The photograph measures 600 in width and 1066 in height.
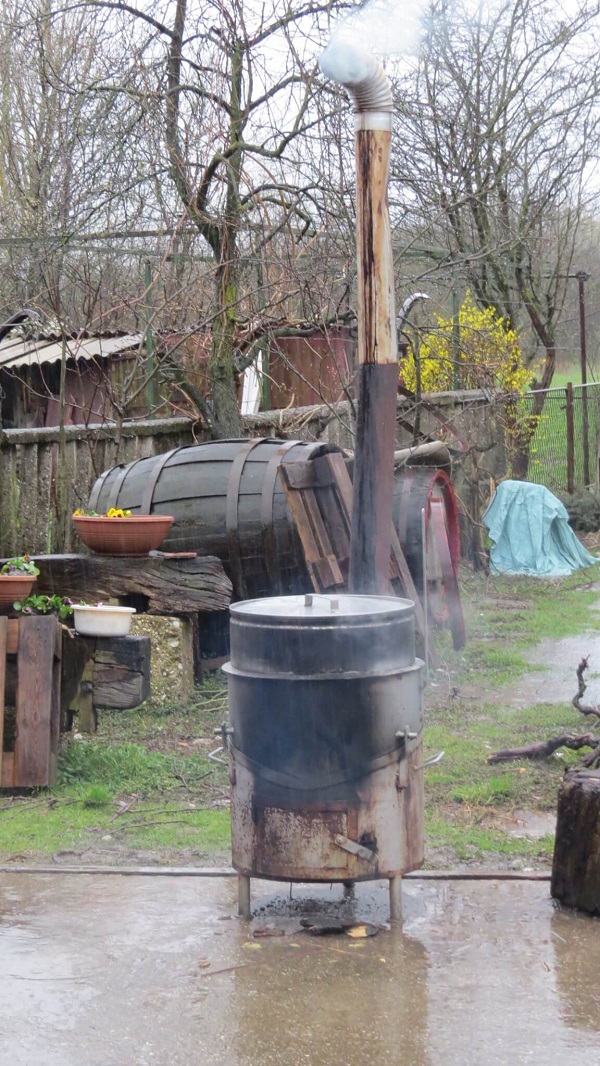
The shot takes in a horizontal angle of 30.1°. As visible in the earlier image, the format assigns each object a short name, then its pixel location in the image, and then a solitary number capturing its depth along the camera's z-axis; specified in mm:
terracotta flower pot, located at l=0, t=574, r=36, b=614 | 5918
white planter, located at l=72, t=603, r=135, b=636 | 6395
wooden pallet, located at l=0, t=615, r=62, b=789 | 5539
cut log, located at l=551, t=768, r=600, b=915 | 3932
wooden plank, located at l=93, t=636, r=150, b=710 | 6293
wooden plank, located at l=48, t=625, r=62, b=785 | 5625
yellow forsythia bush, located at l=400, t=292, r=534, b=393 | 12055
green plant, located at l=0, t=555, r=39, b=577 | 6259
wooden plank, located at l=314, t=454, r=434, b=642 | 7664
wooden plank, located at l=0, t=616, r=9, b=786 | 5566
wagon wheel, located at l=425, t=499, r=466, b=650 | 8539
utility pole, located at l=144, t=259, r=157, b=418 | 9594
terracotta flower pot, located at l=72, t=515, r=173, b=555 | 7348
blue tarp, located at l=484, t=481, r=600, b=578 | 13094
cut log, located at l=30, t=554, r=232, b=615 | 7434
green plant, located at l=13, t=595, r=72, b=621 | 5863
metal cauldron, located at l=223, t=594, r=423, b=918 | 3770
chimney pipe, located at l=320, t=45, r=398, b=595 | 4945
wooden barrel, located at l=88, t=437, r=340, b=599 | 7906
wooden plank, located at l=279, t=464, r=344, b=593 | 7492
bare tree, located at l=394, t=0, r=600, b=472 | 14617
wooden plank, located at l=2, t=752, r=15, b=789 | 5546
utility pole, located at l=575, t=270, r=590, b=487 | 17995
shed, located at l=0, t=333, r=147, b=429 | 13234
